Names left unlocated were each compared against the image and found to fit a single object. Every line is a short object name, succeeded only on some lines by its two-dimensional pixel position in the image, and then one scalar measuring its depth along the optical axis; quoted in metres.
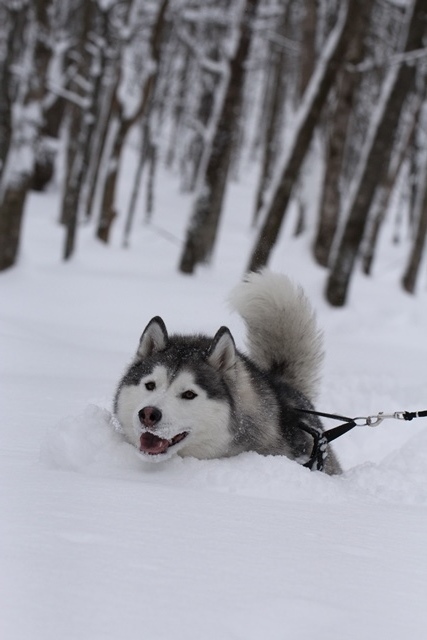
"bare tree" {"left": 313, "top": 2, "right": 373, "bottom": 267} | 13.62
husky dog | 3.24
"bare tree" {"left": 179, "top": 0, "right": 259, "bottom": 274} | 11.89
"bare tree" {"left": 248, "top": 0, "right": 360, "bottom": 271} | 10.73
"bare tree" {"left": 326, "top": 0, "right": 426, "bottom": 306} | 10.84
